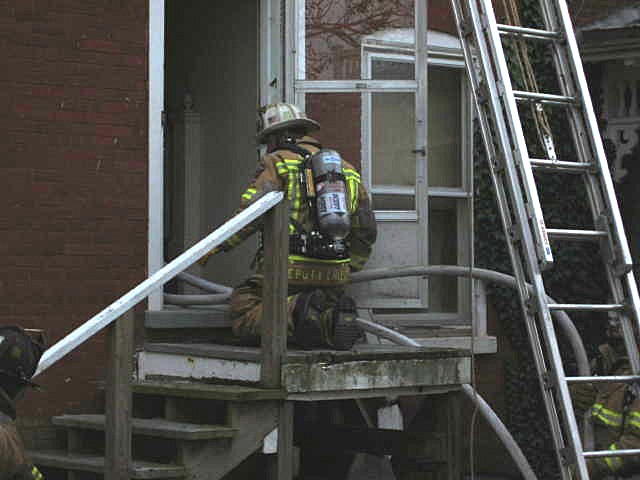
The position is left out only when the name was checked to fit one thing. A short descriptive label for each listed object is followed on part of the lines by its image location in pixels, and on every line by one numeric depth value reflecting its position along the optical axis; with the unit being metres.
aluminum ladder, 10.19
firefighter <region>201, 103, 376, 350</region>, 11.27
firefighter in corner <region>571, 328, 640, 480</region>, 10.36
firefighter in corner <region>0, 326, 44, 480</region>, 7.64
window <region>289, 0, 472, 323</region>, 13.50
